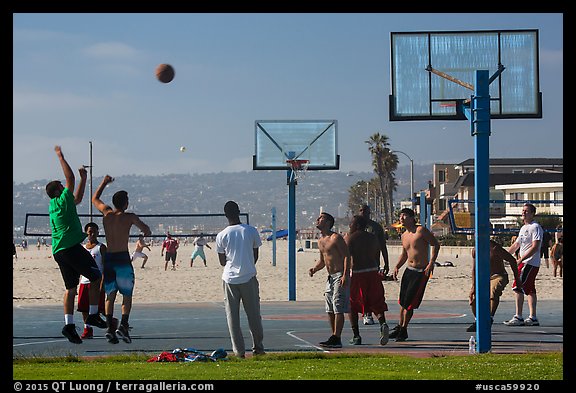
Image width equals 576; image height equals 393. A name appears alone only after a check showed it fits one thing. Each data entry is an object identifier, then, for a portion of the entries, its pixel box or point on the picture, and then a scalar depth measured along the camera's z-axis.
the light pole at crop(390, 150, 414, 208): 78.12
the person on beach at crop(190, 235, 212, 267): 52.56
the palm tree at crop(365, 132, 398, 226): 141.12
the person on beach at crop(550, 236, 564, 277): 40.11
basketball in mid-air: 23.75
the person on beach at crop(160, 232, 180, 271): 51.23
